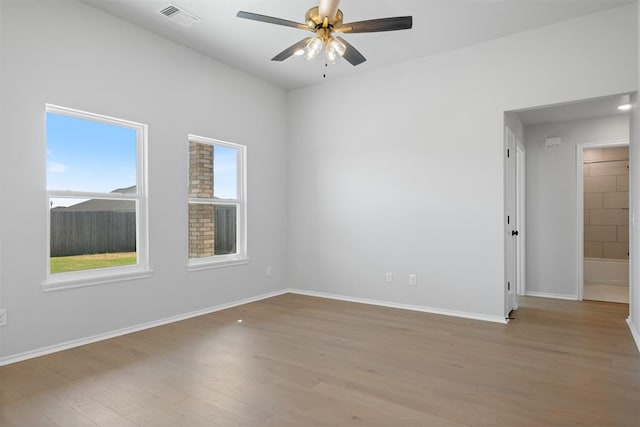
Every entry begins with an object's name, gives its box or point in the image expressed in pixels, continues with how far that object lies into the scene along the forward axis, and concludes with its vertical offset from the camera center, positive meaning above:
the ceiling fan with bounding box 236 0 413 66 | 2.55 +1.32
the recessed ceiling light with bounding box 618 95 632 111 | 4.38 +1.30
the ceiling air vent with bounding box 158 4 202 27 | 3.45 +1.88
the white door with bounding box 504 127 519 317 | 4.15 -0.15
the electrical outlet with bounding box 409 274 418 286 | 4.60 -0.83
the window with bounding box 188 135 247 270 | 4.49 +0.14
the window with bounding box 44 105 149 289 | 3.28 +0.15
